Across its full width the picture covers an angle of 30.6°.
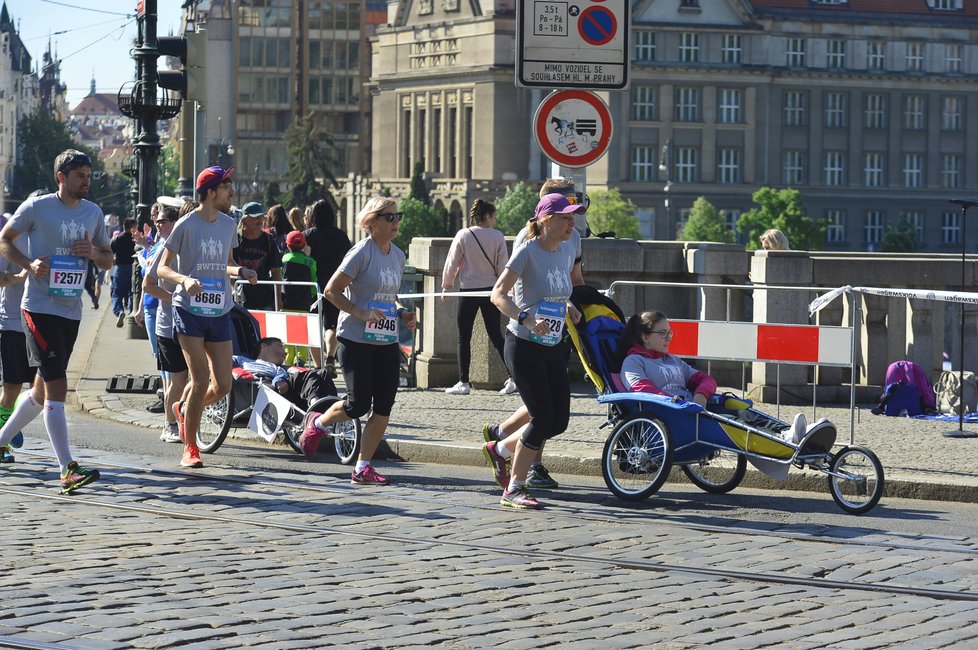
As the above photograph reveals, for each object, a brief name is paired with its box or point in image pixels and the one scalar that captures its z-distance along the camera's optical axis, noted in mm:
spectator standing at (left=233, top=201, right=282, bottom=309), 16109
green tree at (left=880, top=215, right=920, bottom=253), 125438
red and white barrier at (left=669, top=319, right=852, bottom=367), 12930
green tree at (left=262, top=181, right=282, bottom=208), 141500
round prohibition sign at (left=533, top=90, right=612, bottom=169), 13258
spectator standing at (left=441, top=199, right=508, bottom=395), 15430
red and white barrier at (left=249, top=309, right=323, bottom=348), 14961
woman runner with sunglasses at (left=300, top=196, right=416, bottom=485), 10570
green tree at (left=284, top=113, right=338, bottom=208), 141250
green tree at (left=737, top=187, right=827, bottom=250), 115500
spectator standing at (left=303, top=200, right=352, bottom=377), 16781
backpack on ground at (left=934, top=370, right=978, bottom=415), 14953
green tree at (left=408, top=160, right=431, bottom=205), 136125
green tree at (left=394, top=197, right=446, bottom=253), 130500
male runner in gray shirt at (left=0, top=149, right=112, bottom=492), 10328
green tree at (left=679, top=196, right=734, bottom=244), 117000
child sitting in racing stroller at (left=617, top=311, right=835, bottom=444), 10742
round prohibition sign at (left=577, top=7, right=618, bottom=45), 13555
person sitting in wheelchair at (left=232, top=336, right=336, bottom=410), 12320
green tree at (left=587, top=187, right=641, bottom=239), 113812
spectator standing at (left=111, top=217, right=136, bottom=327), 26141
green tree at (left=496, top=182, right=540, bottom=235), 119875
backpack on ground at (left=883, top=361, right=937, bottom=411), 15078
